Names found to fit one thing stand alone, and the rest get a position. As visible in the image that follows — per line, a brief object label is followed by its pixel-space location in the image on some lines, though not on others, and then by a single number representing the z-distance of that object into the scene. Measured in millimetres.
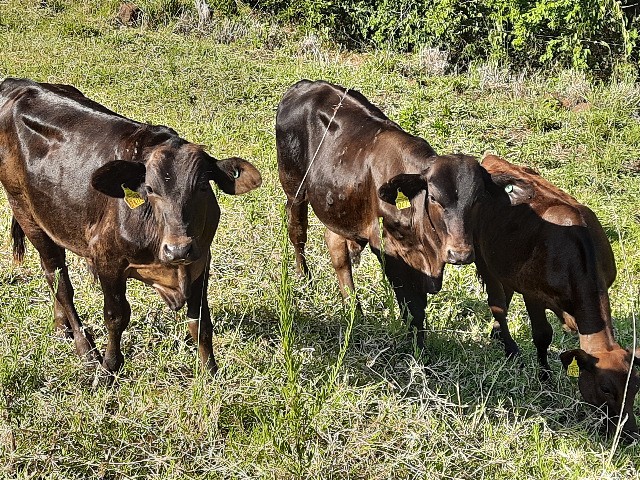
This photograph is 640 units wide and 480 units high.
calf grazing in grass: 5008
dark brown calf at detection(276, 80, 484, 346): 4992
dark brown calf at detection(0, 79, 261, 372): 4465
